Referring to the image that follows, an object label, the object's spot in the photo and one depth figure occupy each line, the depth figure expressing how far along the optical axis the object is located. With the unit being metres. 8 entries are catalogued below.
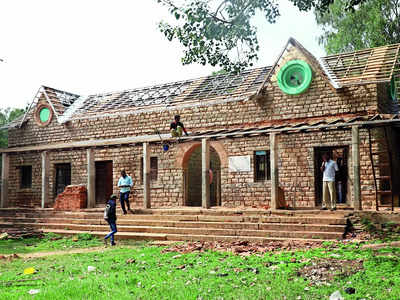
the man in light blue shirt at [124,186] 13.15
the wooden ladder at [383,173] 13.09
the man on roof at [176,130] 12.89
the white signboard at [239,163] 15.44
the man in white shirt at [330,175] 11.67
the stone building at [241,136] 13.41
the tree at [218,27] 8.20
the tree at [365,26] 22.03
